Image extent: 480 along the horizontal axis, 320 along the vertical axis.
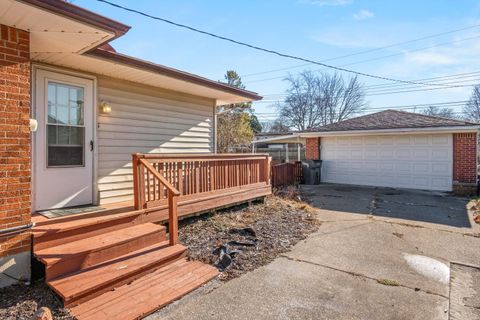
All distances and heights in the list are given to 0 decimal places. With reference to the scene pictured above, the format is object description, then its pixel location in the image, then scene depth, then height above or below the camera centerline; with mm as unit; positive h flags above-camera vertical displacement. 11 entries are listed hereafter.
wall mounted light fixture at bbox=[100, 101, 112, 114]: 5070 +845
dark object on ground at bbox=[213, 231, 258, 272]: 3887 -1369
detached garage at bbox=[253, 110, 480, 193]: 10242 +207
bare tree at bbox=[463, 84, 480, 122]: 29191 +4829
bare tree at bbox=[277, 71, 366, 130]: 32625 +6626
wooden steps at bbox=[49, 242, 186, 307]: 2812 -1254
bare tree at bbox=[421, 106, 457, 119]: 29938 +4622
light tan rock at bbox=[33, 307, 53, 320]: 2346 -1284
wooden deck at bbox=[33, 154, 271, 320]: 2866 -1116
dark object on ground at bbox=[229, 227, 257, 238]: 5059 -1306
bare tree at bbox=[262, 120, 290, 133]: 35422 +3760
